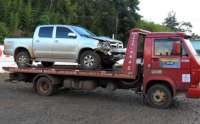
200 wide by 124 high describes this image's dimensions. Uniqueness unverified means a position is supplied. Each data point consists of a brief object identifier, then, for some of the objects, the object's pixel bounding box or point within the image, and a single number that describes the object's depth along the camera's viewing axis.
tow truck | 12.35
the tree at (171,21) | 121.64
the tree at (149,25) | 76.56
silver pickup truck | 14.15
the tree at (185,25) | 116.06
